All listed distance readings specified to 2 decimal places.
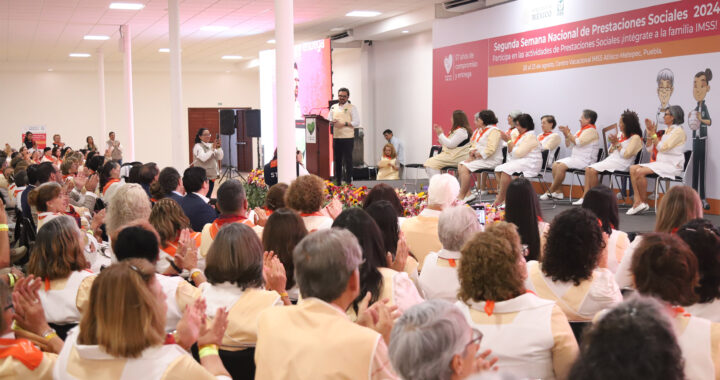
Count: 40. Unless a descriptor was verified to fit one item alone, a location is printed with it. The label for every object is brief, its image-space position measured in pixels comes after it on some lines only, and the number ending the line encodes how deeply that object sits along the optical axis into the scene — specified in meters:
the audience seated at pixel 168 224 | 3.79
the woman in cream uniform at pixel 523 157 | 9.69
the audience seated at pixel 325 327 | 1.91
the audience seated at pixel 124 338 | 1.92
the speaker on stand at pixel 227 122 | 19.02
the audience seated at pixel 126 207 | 4.23
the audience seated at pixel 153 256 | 2.81
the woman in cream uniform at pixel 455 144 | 10.28
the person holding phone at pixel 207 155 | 11.62
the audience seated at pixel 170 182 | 5.57
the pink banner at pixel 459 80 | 12.23
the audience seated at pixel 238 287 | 2.63
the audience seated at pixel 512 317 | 2.22
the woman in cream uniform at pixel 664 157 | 8.15
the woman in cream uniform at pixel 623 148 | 8.70
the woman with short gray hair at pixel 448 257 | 3.11
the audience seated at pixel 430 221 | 4.16
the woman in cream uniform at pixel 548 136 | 10.16
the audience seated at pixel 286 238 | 3.21
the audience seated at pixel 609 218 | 3.76
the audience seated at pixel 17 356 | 2.08
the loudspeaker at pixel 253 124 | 18.06
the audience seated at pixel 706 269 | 2.55
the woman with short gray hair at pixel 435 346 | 1.59
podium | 11.70
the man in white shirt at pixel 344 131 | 12.07
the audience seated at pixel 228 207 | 4.22
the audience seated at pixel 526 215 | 3.91
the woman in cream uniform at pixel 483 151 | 9.85
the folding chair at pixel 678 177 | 8.05
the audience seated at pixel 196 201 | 5.18
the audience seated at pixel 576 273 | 2.76
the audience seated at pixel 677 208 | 3.78
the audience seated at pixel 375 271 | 2.66
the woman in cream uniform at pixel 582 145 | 9.49
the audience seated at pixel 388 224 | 3.41
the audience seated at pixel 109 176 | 6.92
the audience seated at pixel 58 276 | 2.96
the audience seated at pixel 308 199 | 4.25
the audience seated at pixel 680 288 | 2.15
